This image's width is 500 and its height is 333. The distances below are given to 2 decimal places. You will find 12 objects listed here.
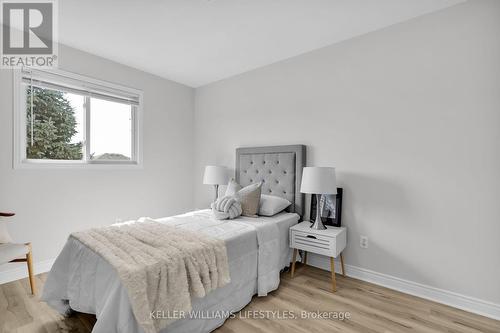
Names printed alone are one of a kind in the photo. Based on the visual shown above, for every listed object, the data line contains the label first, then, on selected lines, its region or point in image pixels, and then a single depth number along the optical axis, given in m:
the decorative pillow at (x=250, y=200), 2.75
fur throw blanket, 1.34
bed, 1.45
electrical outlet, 2.52
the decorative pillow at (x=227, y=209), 2.59
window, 2.59
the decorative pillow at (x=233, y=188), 3.19
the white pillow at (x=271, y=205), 2.76
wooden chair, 2.00
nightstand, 2.31
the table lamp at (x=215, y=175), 3.47
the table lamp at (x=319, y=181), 2.37
